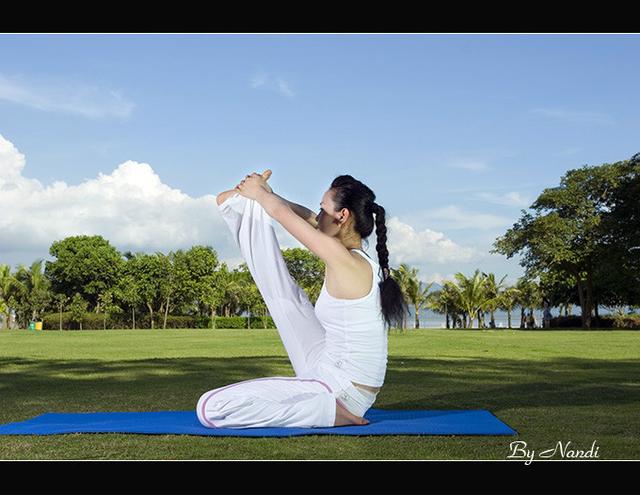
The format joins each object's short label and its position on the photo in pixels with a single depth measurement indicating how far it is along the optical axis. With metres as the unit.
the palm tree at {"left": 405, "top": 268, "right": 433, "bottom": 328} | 49.41
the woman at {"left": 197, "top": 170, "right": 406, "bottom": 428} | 5.31
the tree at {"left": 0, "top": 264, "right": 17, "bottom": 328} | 50.95
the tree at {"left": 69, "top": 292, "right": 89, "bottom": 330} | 49.62
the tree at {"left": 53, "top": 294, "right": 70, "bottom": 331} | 51.78
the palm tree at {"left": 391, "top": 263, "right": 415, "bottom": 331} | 47.38
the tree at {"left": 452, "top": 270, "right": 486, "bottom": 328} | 51.00
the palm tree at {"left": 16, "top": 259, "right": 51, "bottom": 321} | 51.38
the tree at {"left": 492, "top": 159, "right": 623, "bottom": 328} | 42.09
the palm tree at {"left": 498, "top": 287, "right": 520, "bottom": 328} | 53.89
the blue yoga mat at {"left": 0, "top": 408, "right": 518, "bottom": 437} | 5.38
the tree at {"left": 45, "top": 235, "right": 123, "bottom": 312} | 53.25
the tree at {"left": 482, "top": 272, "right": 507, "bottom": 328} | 52.50
